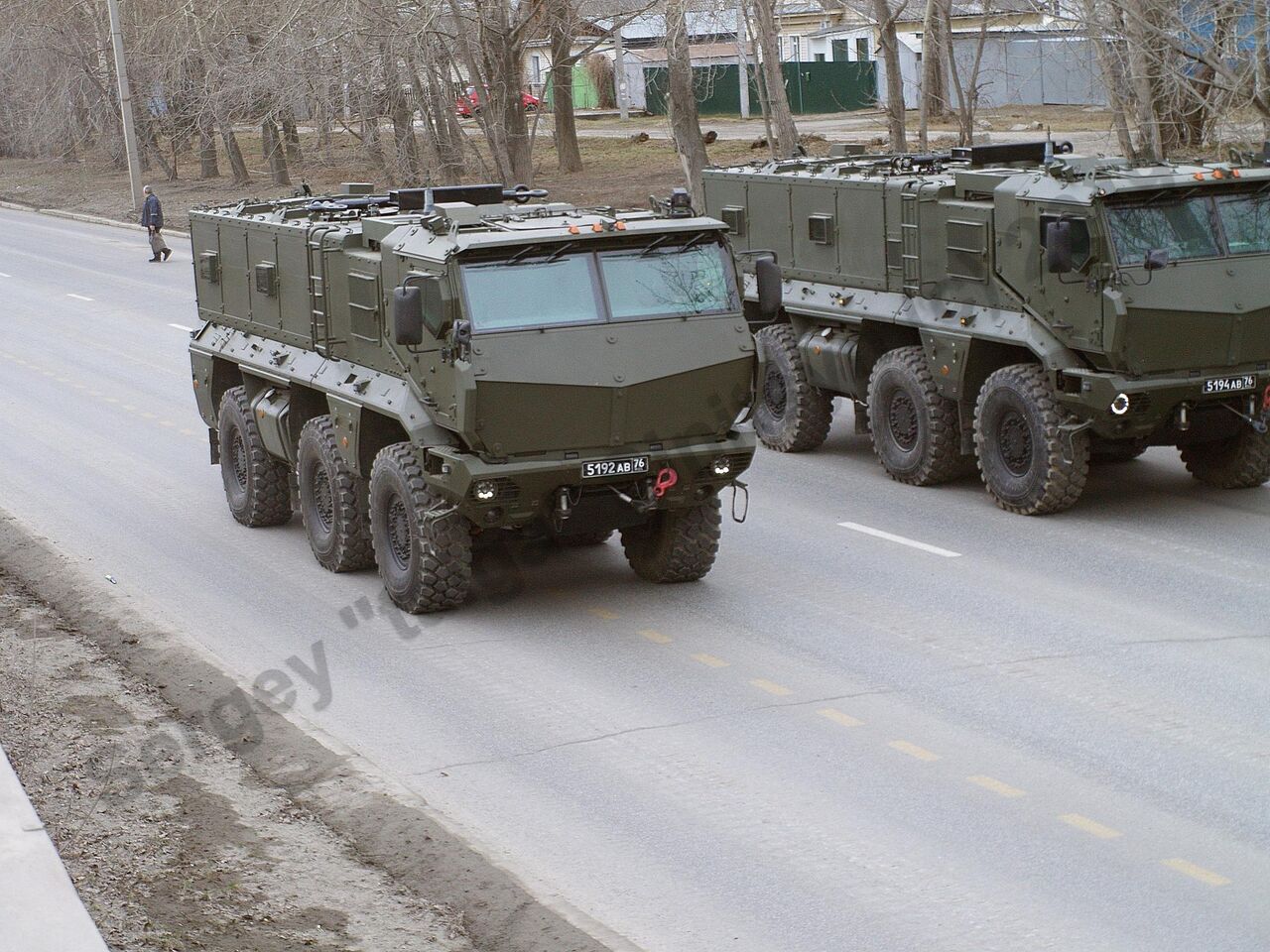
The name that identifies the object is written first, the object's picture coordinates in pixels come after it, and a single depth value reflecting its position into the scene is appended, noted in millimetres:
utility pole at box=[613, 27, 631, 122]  62781
